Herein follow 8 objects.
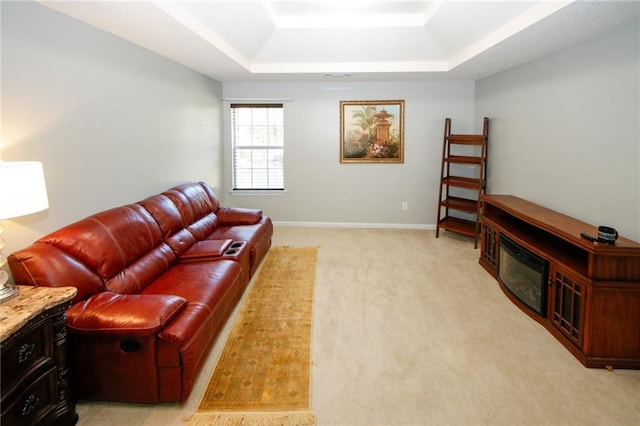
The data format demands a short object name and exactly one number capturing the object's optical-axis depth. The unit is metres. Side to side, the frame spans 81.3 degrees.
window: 5.99
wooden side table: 1.56
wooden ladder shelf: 4.98
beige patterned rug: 1.98
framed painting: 5.77
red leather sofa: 1.96
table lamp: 1.69
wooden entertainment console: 2.35
